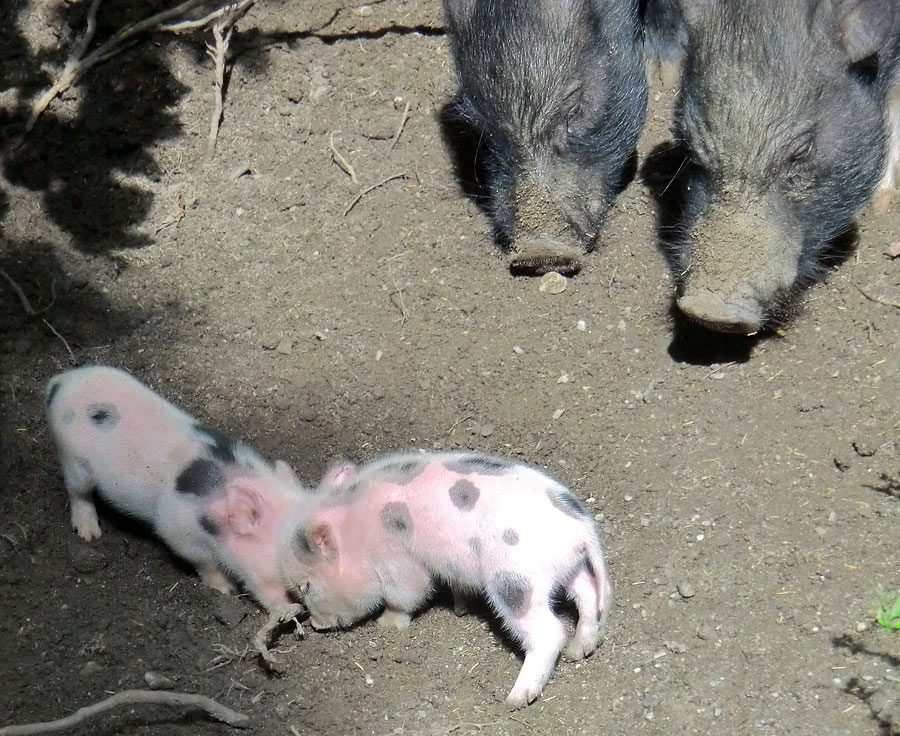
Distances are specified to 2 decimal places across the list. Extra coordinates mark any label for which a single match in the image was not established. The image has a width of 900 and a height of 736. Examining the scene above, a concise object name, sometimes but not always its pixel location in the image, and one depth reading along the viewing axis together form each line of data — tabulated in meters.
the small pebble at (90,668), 3.50
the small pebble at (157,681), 3.46
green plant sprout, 2.96
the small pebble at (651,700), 3.27
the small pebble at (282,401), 4.11
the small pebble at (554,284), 4.20
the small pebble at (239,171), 4.66
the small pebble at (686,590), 3.45
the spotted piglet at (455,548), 3.27
